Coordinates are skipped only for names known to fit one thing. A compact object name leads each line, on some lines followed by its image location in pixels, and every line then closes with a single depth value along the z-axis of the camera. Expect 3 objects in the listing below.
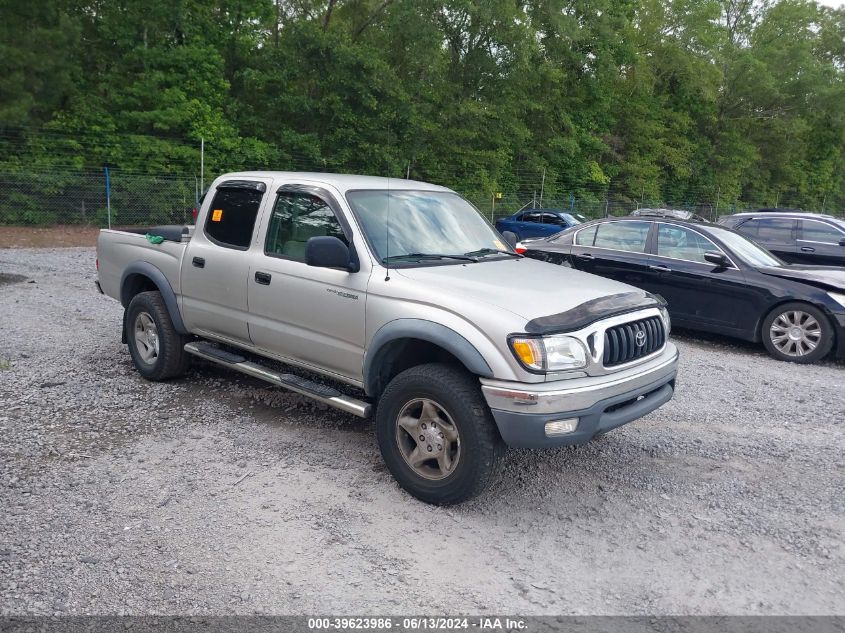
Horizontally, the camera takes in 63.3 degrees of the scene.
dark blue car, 21.98
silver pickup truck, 3.76
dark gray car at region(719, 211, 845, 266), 11.90
